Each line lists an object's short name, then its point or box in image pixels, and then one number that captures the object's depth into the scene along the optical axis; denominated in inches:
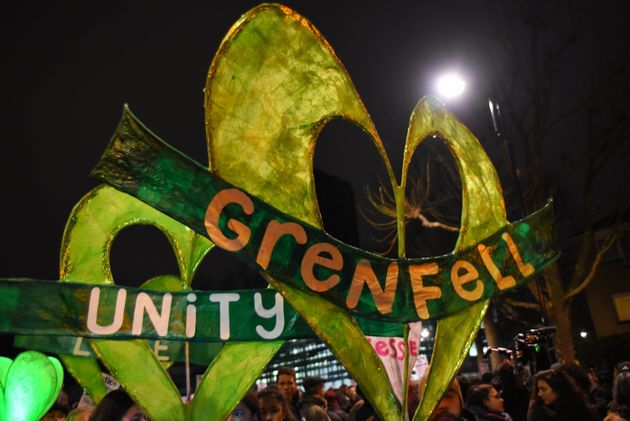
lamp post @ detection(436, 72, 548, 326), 330.0
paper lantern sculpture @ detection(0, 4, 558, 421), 118.6
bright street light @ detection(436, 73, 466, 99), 329.4
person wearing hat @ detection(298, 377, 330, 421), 183.9
